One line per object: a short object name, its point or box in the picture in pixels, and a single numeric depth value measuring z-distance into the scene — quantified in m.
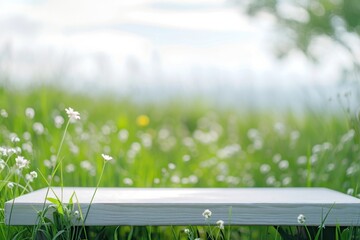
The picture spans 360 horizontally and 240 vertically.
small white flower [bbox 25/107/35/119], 4.07
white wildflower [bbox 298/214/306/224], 2.94
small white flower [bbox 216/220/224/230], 2.83
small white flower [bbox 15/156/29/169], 3.03
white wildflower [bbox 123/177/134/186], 4.36
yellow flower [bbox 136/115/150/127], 7.21
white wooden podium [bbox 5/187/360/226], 2.95
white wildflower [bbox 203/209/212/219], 2.88
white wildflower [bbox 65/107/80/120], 3.01
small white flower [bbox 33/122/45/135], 4.56
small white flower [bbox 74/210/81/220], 2.92
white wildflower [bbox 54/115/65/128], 4.20
